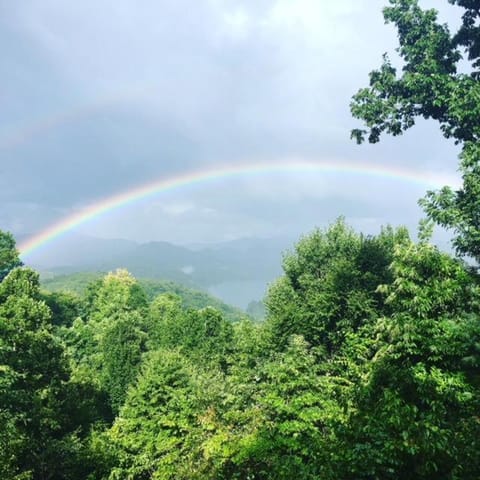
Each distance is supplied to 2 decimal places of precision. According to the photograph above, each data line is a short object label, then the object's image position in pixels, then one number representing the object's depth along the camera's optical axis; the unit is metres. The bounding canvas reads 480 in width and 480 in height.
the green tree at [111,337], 44.88
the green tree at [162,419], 19.75
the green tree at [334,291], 29.17
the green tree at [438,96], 17.73
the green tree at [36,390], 26.70
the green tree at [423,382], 8.18
